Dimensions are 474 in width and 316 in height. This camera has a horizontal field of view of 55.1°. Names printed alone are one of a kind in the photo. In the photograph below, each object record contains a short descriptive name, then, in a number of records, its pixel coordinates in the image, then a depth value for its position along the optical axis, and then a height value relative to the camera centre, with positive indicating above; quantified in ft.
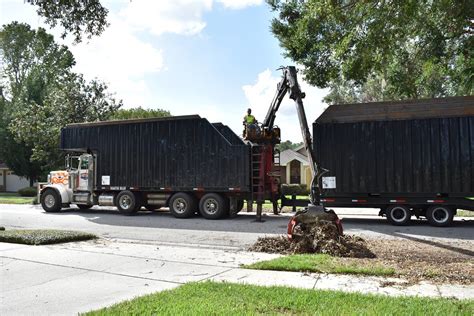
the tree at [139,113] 151.20 +25.16
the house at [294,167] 131.85 +4.80
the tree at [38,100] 104.99 +22.10
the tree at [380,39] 35.58 +14.30
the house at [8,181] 167.63 +2.22
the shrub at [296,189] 111.07 -1.36
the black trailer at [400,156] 47.03 +2.83
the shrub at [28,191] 122.62 -1.13
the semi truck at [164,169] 55.93 +2.18
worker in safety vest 54.85 +7.92
